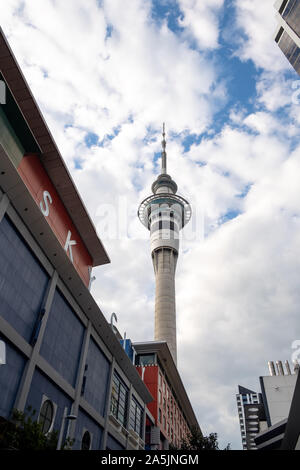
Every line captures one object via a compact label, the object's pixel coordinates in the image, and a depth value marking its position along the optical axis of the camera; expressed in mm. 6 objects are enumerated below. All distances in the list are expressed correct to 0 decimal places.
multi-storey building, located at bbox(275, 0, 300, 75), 69181
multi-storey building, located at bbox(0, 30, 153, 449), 22044
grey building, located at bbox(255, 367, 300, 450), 19656
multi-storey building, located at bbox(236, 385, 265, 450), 134250
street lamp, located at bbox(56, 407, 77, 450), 24048
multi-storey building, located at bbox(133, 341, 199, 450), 53906
